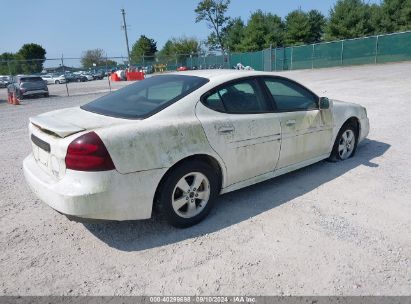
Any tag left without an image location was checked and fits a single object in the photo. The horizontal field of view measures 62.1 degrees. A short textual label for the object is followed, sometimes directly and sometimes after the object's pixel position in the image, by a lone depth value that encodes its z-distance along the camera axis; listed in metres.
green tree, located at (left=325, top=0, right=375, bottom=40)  37.44
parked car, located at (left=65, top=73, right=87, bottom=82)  43.80
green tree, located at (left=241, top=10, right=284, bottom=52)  46.81
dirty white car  2.78
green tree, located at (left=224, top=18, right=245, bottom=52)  54.22
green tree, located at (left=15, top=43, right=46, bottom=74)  65.88
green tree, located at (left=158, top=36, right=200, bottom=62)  66.62
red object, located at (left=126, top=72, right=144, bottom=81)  27.77
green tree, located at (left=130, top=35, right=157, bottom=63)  69.06
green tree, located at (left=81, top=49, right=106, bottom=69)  65.56
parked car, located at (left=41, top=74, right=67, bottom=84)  41.30
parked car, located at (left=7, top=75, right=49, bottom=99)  19.36
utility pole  41.98
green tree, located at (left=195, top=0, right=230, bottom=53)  67.12
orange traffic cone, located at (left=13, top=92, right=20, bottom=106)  16.89
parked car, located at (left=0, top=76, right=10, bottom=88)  33.32
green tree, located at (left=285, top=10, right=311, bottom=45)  44.25
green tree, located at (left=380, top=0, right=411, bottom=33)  34.56
